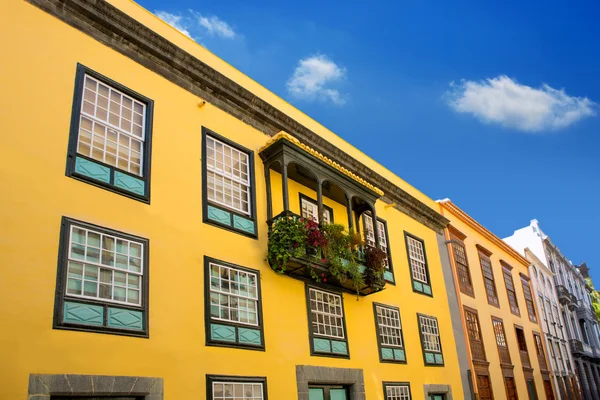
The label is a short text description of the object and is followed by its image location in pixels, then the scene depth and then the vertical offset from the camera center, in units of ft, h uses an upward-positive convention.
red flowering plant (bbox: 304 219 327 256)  40.37 +12.65
